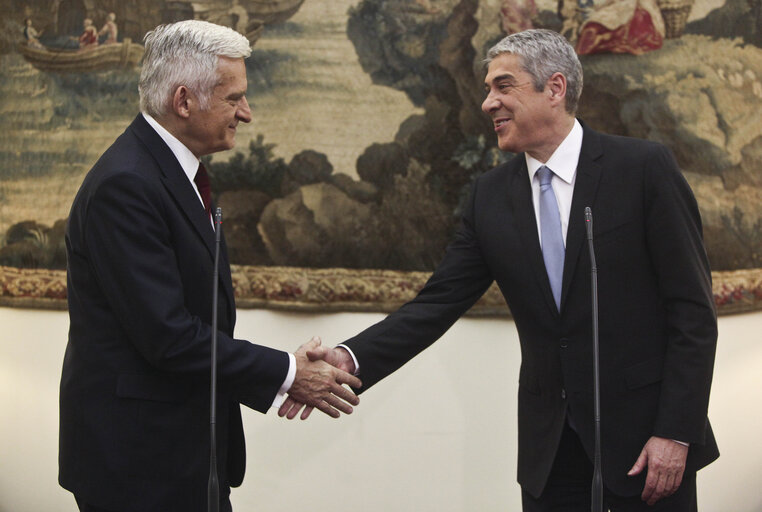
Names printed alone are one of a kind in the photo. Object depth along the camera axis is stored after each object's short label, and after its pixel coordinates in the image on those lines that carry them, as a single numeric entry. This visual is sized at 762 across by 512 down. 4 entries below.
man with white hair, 2.51
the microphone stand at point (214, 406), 2.41
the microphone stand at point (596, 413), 2.50
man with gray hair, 2.74
